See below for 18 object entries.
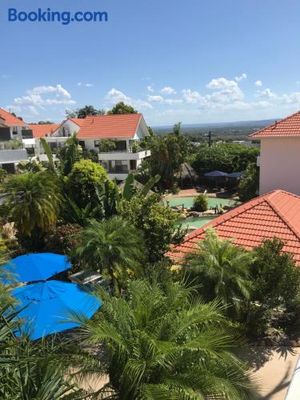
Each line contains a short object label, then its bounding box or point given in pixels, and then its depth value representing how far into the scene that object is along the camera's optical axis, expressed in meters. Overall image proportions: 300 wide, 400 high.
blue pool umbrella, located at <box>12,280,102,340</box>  12.05
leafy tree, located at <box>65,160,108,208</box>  22.61
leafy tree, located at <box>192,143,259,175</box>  53.50
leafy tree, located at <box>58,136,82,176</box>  25.06
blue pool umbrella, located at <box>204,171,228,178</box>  50.97
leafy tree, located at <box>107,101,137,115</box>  74.88
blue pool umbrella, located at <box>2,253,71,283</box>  15.33
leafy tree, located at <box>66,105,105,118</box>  97.75
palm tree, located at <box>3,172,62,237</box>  19.70
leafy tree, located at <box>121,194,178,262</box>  17.34
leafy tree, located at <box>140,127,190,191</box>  49.25
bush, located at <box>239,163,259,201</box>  34.88
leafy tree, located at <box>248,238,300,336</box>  12.65
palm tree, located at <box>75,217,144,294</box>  14.38
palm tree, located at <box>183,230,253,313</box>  11.97
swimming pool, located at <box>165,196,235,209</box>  43.16
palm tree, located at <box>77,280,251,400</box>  7.13
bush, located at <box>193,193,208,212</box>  39.47
